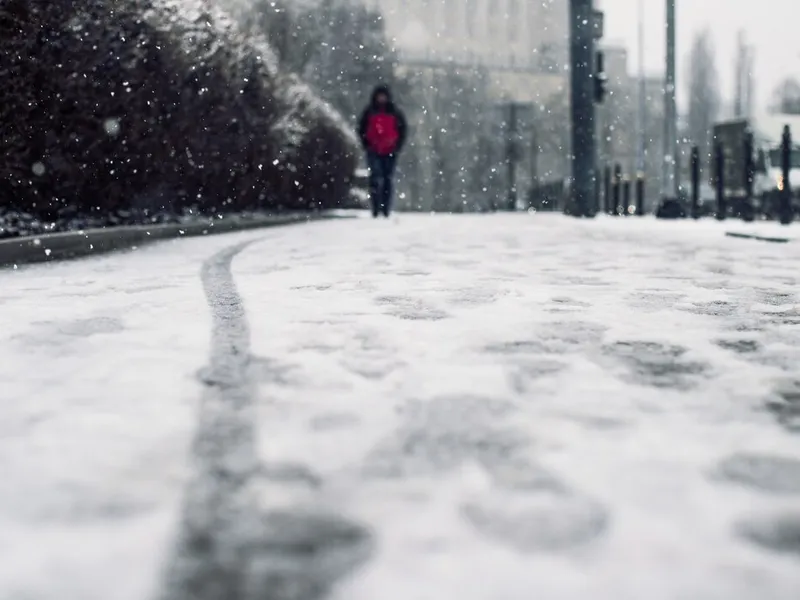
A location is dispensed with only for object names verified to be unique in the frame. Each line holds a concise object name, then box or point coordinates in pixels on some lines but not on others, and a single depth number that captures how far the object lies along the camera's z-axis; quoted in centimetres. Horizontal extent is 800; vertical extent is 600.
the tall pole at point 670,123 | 1786
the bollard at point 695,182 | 1598
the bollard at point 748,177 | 1402
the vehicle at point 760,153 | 2795
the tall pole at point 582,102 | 1828
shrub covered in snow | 935
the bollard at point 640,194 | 1855
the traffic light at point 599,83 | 1839
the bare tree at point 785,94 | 8438
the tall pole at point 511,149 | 3098
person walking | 1559
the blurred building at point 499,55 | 5600
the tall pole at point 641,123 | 3126
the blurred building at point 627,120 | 6862
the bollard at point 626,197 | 1944
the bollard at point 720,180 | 1506
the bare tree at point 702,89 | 7569
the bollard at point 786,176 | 1272
